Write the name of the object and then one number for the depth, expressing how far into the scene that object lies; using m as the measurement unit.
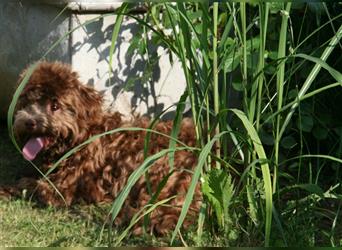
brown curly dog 6.01
